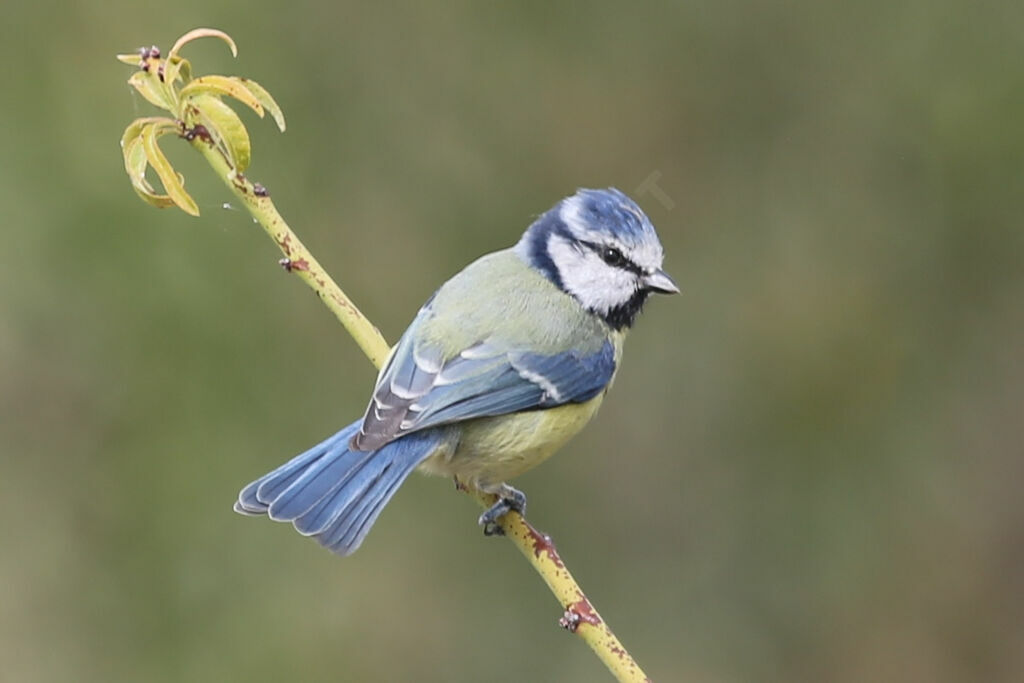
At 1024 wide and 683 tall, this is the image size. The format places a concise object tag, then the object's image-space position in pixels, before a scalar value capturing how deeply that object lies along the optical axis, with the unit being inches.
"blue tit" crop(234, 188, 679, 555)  219.1
